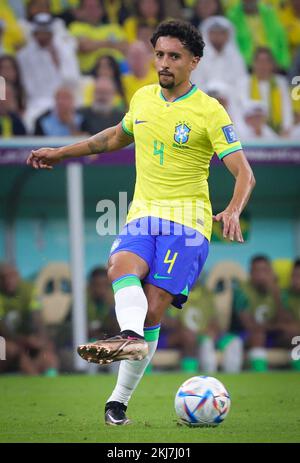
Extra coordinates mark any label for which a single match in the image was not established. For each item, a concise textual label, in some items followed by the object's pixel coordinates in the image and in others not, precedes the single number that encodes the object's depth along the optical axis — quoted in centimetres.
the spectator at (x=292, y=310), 1416
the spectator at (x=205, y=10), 1586
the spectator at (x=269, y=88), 1506
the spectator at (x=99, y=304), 1412
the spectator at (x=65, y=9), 1564
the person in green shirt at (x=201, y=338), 1390
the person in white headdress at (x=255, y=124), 1436
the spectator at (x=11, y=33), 1509
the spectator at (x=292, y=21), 1639
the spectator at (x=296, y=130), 1431
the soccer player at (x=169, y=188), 704
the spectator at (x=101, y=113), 1380
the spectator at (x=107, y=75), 1453
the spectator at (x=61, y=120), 1366
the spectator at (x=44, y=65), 1454
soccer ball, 712
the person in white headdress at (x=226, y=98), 1421
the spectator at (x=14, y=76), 1413
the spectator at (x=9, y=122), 1359
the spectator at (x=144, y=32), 1523
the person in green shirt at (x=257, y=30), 1606
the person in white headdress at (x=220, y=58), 1530
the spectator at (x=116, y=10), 1595
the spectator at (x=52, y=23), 1532
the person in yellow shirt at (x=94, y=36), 1539
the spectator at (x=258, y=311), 1409
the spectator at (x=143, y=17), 1569
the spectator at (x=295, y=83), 1469
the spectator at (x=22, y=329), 1335
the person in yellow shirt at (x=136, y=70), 1484
